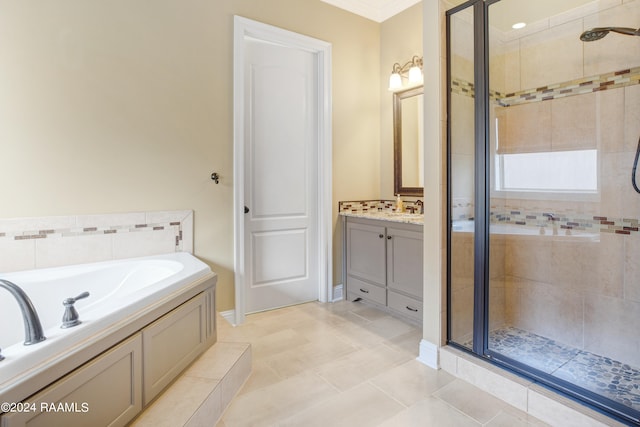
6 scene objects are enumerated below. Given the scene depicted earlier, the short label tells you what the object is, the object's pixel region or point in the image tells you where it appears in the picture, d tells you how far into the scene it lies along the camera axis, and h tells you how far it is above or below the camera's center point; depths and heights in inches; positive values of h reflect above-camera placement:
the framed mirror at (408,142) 129.0 +26.8
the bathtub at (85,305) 42.1 -16.6
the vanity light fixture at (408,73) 125.7 +51.0
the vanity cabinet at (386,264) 109.2 -17.4
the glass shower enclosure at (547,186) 79.6 +6.2
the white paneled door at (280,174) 120.1 +14.1
